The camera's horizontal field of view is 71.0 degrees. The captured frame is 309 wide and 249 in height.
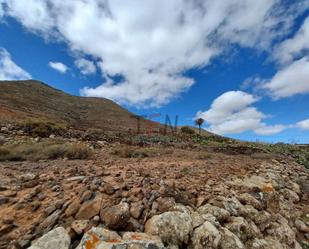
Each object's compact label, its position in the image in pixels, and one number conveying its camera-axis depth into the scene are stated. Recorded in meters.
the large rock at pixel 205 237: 2.63
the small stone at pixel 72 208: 2.88
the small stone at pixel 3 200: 3.40
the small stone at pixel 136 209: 2.85
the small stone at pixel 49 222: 2.68
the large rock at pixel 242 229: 3.07
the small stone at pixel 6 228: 2.69
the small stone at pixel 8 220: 2.83
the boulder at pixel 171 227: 2.59
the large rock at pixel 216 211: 3.19
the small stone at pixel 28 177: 4.41
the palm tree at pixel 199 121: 30.14
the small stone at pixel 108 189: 3.29
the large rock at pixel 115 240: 2.24
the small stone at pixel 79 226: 2.52
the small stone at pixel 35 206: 3.17
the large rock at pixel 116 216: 2.61
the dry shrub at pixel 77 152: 7.56
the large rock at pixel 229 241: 2.70
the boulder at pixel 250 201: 3.92
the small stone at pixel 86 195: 3.09
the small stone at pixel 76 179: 4.06
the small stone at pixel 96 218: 2.69
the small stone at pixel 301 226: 4.12
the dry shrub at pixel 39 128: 12.16
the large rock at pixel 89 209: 2.78
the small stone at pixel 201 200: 3.40
